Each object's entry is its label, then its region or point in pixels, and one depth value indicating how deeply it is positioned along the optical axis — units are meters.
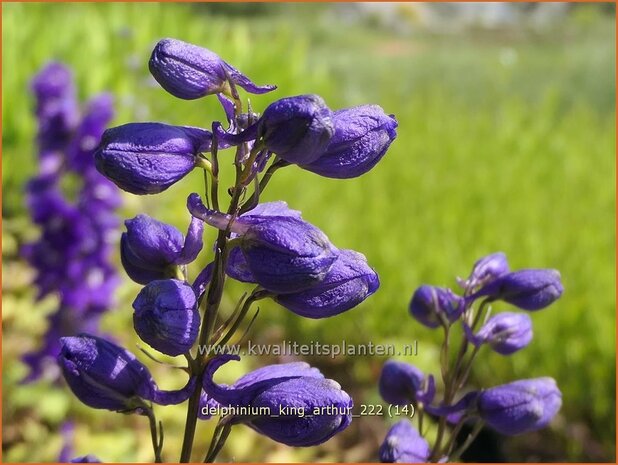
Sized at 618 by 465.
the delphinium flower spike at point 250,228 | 0.16
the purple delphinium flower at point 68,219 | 0.50
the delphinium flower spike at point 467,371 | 0.22
